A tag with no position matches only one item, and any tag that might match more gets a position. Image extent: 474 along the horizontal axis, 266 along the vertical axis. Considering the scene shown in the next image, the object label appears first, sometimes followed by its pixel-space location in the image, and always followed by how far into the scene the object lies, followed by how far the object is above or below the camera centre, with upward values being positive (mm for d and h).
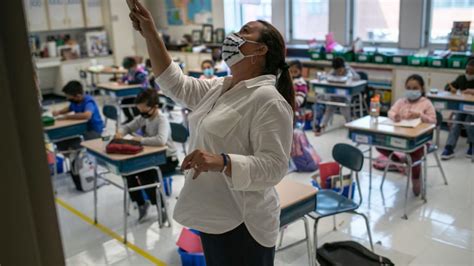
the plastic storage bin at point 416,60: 6844 -592
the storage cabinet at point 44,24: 9588 +204
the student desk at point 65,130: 4815 -988
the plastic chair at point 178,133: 4492 -985
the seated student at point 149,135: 4043 -905
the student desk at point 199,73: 7541 -750
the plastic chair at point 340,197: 3228 -1267
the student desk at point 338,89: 6496 -922
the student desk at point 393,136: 4117 -1033
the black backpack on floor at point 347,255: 3191 -1593
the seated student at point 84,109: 5074 -835
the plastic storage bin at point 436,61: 6637 -600
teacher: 1615 -382
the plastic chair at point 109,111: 5977 -999
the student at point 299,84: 5358 -710
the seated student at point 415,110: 4508 -885
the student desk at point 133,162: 3740 -1058
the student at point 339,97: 6793 -1062
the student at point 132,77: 7105 -712
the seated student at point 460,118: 5612 -1187
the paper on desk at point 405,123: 4371 -959
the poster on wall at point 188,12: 10398 +375
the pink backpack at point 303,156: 5329 -1483
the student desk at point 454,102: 5238 -943
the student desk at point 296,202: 2723 -1031
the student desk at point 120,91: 7043 -887
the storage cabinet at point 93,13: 10508 +427
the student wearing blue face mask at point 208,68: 7103 -638
